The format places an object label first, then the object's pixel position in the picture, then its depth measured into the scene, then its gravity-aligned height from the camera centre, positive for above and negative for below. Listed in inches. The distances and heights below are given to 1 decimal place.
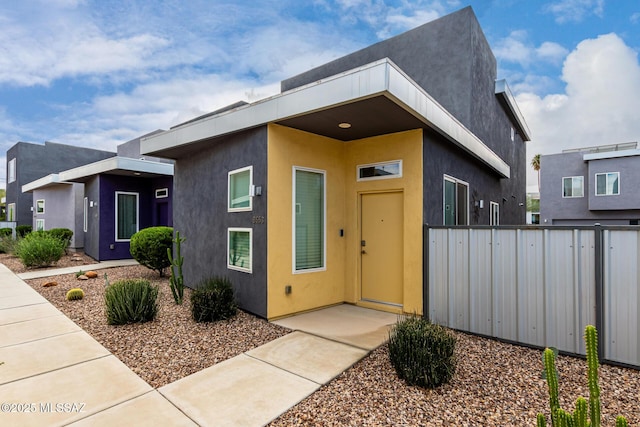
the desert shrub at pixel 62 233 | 536.3 -23.8
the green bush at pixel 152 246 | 341.1 -29.4
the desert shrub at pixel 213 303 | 205.8 -53.3
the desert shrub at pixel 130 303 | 202.8 -52.4
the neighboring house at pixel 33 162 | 829.8 +143.8
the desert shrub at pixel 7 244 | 548.2 -42.9
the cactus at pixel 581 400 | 68.6 -40.0
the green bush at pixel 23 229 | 728.3 -23.4
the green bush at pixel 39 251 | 405.7 -40.1
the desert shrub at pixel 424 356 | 127.3 -54.5
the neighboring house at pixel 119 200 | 458.6 +27.8
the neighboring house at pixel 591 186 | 722.8 +71.8
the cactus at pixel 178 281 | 237.5 -46.2
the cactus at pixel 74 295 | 262.1 -60.4
